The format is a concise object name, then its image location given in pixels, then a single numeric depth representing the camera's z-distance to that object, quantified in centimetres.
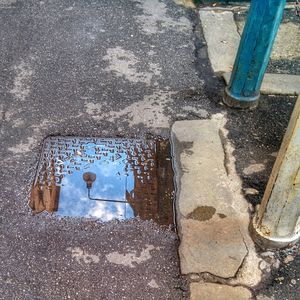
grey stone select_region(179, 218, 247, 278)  257
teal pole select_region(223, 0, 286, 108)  322
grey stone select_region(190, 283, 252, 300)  244
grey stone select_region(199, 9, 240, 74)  429
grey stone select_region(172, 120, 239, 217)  292
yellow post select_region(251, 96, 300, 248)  225
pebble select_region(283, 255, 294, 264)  265
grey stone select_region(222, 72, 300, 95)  392
